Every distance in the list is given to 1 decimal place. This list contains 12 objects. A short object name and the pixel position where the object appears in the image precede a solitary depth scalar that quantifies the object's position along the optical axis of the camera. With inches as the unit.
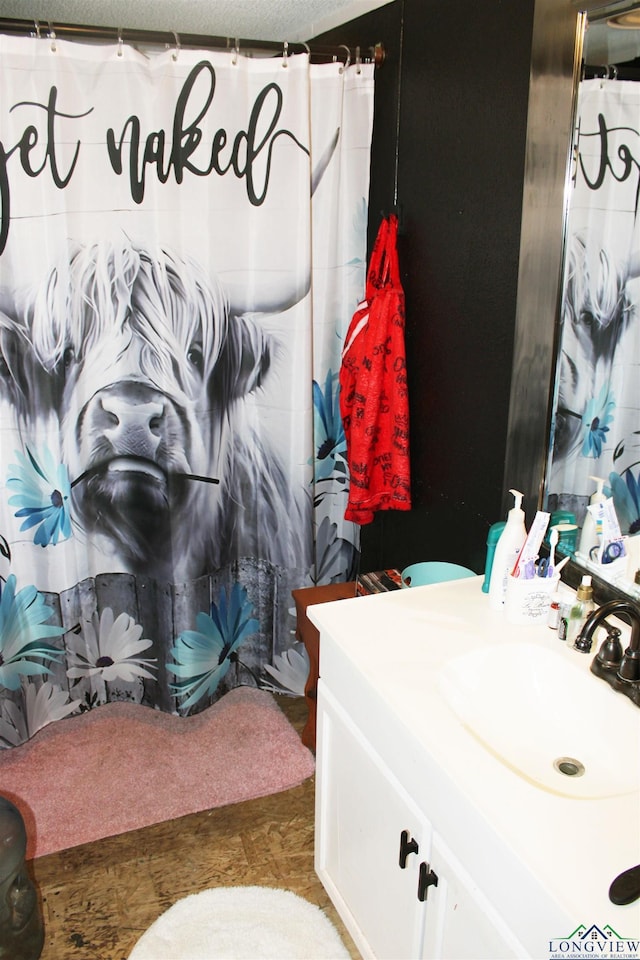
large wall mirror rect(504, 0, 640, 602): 59.6
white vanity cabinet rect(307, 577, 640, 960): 42.6
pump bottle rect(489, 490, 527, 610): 65.9
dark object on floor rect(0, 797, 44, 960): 64.9
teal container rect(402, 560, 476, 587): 80.4
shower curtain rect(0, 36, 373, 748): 81.3
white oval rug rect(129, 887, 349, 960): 70.4
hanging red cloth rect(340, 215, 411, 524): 85.4
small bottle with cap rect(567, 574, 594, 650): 61.6
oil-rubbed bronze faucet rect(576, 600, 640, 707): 54.8
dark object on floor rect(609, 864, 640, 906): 39.4
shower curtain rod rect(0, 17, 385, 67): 76.2
